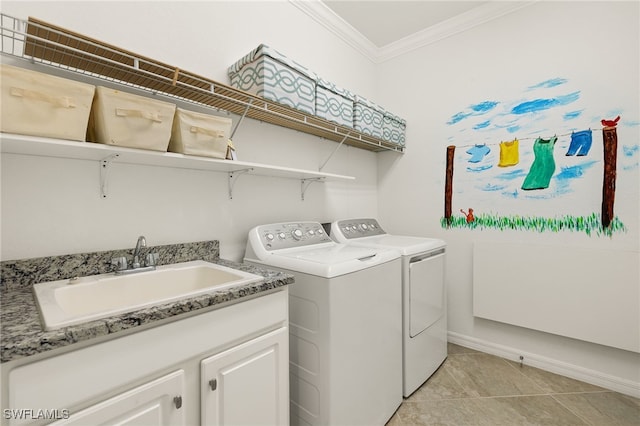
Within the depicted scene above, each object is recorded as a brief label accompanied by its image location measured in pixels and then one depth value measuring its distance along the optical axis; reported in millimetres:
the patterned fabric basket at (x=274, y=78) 1551
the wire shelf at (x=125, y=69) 1054
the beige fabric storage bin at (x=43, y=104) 862
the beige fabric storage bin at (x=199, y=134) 1264
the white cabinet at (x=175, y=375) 688
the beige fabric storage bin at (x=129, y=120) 1053
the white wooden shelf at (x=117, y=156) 959
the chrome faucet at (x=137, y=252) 1304
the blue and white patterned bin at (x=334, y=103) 1900
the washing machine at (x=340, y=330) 1347
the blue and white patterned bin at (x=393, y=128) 2564
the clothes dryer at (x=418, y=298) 1817
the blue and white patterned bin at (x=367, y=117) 2236
